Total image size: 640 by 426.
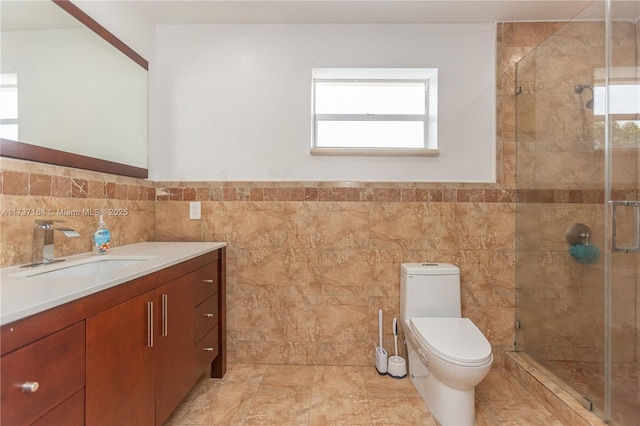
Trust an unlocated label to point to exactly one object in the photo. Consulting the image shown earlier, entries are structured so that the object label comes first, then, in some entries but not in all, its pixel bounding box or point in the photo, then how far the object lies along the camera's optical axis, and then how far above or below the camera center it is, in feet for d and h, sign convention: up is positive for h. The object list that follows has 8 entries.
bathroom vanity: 2.55 -1.31
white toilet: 5.03 -2.19
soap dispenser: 5.41 -0.46
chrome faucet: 4.50 -0.40
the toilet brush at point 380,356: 6.98 -3.14
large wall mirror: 4.26 +1.94
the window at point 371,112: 7.91 +2.43
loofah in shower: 5.64 -0.76
